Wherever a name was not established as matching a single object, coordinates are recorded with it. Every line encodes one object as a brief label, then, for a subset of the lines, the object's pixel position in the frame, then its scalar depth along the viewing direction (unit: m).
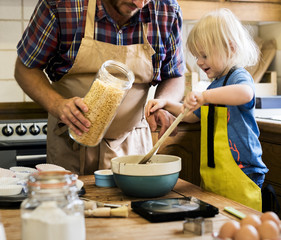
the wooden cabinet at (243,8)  2.74
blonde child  1.44
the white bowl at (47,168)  1.19
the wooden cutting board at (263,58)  3.05
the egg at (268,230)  0.71
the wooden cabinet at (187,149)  2.48
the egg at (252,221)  0.74
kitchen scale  0.92
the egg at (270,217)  0.77
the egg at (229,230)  0.73
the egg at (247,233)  0.70
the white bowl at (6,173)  1.19
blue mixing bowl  1.09
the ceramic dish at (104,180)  1.23
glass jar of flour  0.70
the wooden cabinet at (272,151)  2.14
